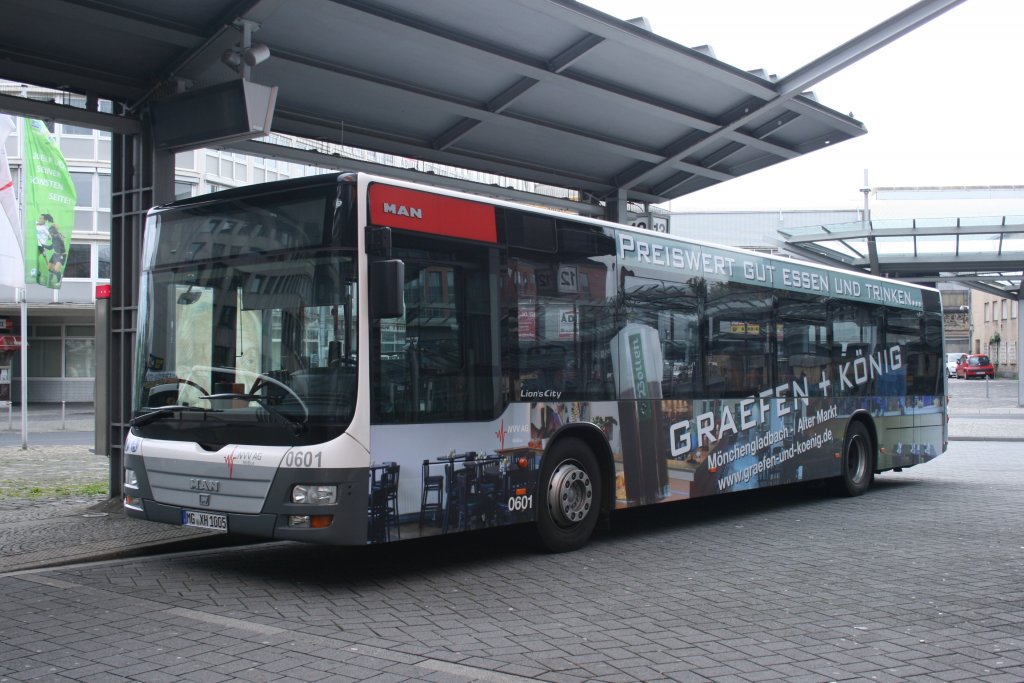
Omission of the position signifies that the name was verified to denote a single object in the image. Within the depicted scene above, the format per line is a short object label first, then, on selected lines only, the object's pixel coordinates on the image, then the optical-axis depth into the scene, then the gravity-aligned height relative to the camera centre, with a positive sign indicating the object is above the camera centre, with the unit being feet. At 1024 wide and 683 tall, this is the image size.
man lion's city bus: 24.23 +0.48
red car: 216.15 +2.91
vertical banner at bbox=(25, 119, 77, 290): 62.03 +11.46
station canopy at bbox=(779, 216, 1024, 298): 90.68 +13.25
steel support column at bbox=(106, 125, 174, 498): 36.45 +5.34
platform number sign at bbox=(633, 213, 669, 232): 55.26 +8.77
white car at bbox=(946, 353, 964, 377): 243.56 +4.61
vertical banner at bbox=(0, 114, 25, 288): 55.36 +8.47
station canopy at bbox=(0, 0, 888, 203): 32.37 +11.58
